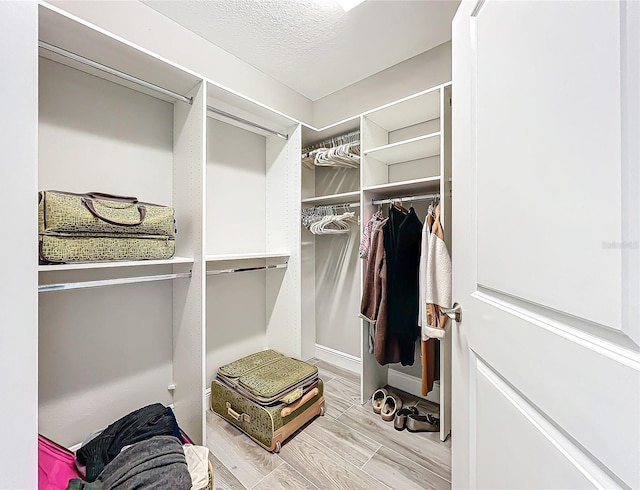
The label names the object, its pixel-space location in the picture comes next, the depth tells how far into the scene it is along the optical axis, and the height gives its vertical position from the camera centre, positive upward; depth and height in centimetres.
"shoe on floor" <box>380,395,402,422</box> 191 -116
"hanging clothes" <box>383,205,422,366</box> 188 -28
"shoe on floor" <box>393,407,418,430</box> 181 -114
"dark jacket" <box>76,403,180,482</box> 122 -90
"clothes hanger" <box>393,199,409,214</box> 201 +27
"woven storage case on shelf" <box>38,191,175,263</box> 115 +8
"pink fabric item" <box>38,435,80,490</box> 109 -92
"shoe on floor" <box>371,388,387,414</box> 199 -116
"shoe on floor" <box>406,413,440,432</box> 179 -117
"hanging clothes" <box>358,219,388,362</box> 190 -34
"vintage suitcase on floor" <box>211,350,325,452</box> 165 -98
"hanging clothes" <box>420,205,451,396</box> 163 -26
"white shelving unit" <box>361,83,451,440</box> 171 +60
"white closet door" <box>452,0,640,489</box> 41 +0
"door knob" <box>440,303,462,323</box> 103 -26
